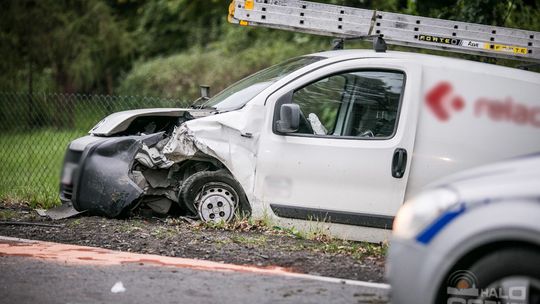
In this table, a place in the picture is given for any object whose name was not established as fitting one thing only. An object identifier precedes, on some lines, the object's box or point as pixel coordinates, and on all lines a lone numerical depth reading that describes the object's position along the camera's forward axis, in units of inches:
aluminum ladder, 627.2
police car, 296.5
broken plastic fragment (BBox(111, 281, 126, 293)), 415.2
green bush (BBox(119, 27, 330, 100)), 1653.5
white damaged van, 553.6
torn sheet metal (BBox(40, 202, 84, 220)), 622.8
